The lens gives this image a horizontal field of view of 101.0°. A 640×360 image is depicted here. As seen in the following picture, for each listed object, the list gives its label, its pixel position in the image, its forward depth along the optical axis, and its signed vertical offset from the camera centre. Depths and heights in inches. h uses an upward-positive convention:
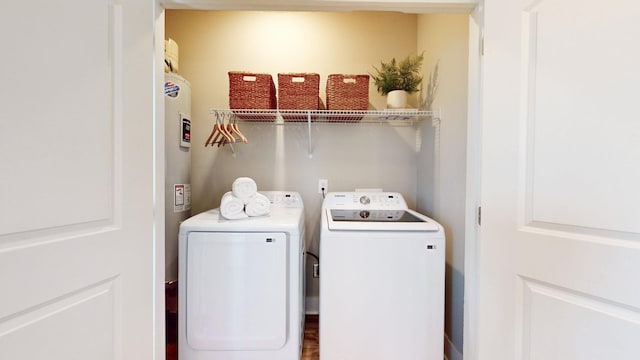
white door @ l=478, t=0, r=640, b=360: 26.4 -0.6
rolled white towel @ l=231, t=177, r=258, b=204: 62.4 -3.7
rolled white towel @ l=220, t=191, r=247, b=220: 59.9 -7.7
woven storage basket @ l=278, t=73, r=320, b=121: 73.0 +23.4
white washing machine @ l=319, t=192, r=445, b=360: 54.4 -24.1
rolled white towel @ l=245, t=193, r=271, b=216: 62.1 -7.4
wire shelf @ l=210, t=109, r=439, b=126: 73.7 +17.7
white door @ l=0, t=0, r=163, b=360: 23.4 -0.6
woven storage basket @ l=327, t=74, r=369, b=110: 72.7 +23.3
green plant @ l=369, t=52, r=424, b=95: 74.5 +28.5
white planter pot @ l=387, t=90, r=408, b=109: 74.9 +22.0
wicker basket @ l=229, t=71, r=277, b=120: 72.2 +23.1
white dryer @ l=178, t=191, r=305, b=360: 56.2 -25.3
